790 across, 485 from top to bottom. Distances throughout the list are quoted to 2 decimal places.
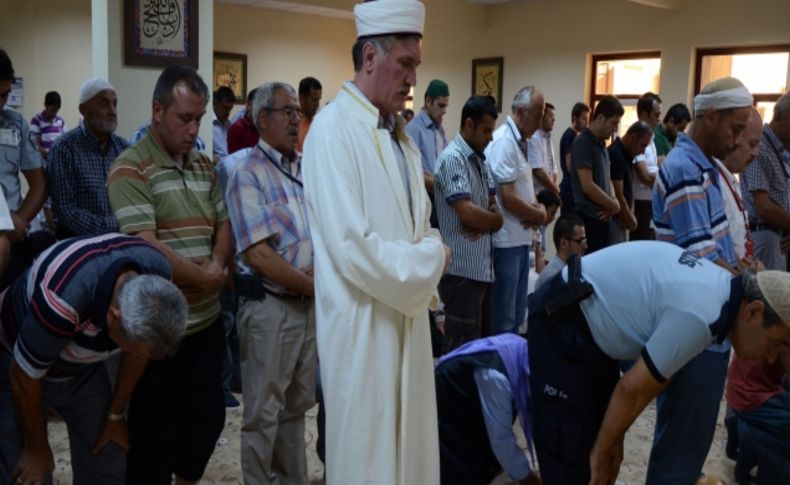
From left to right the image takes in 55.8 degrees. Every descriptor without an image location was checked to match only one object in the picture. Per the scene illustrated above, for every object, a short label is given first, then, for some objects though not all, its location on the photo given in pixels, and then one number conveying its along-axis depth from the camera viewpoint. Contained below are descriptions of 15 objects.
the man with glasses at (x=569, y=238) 3.52
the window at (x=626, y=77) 8.24
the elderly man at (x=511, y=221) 3.74
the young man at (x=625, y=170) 4.62
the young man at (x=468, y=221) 3.41
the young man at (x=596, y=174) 4.34
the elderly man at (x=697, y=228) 2.15
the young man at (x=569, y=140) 4.98
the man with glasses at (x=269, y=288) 2.29
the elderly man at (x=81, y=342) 1.70
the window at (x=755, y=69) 7.24
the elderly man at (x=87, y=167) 2.94
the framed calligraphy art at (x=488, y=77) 9.61
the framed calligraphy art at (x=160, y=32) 3.71
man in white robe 1.58
